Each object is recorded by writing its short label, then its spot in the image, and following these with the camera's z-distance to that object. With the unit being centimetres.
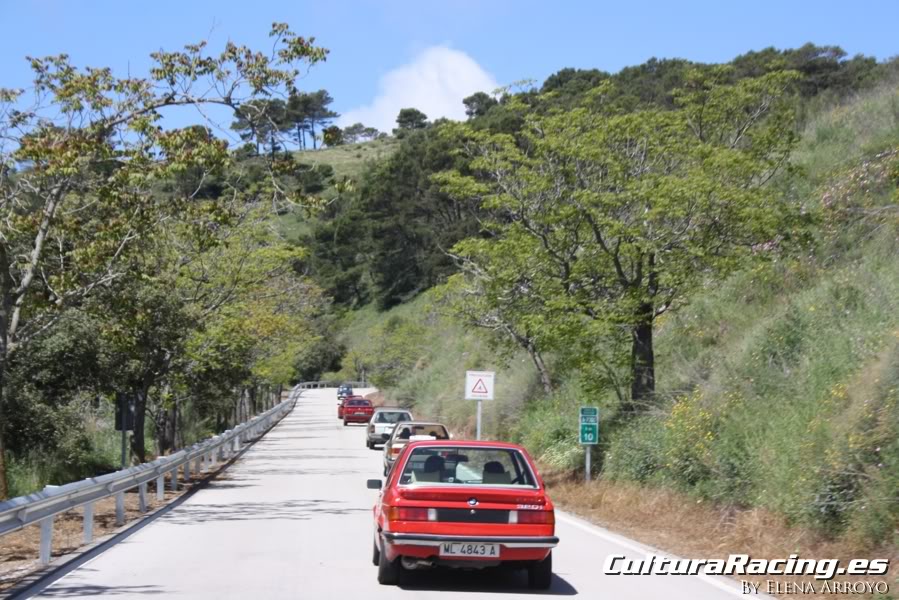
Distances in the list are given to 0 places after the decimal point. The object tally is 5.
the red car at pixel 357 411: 5666
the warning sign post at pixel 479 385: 2772
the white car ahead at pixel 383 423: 3812
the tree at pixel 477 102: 10849
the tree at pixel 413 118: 16288
